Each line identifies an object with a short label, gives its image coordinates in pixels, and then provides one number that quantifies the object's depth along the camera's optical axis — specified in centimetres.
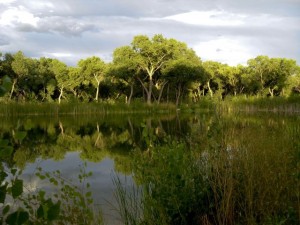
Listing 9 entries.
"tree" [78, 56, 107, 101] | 5400
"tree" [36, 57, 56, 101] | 5462
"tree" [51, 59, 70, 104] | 5678
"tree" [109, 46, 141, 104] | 4656
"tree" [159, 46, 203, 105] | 4688
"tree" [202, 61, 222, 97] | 6245
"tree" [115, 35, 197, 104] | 4666
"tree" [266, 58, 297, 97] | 5894
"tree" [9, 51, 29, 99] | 4847
